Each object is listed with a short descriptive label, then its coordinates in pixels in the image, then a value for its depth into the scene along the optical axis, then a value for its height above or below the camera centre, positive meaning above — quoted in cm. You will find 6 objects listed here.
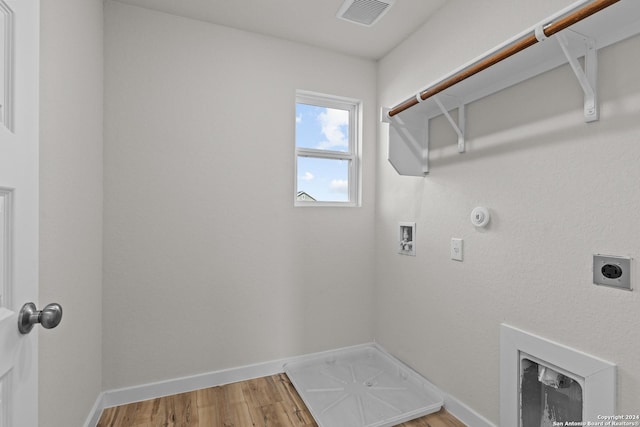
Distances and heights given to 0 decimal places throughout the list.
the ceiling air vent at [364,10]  179 +121
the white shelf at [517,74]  102 +61
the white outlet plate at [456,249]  170 -20
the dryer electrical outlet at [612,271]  106 -21
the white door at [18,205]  65 +2
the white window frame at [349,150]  231 +49
